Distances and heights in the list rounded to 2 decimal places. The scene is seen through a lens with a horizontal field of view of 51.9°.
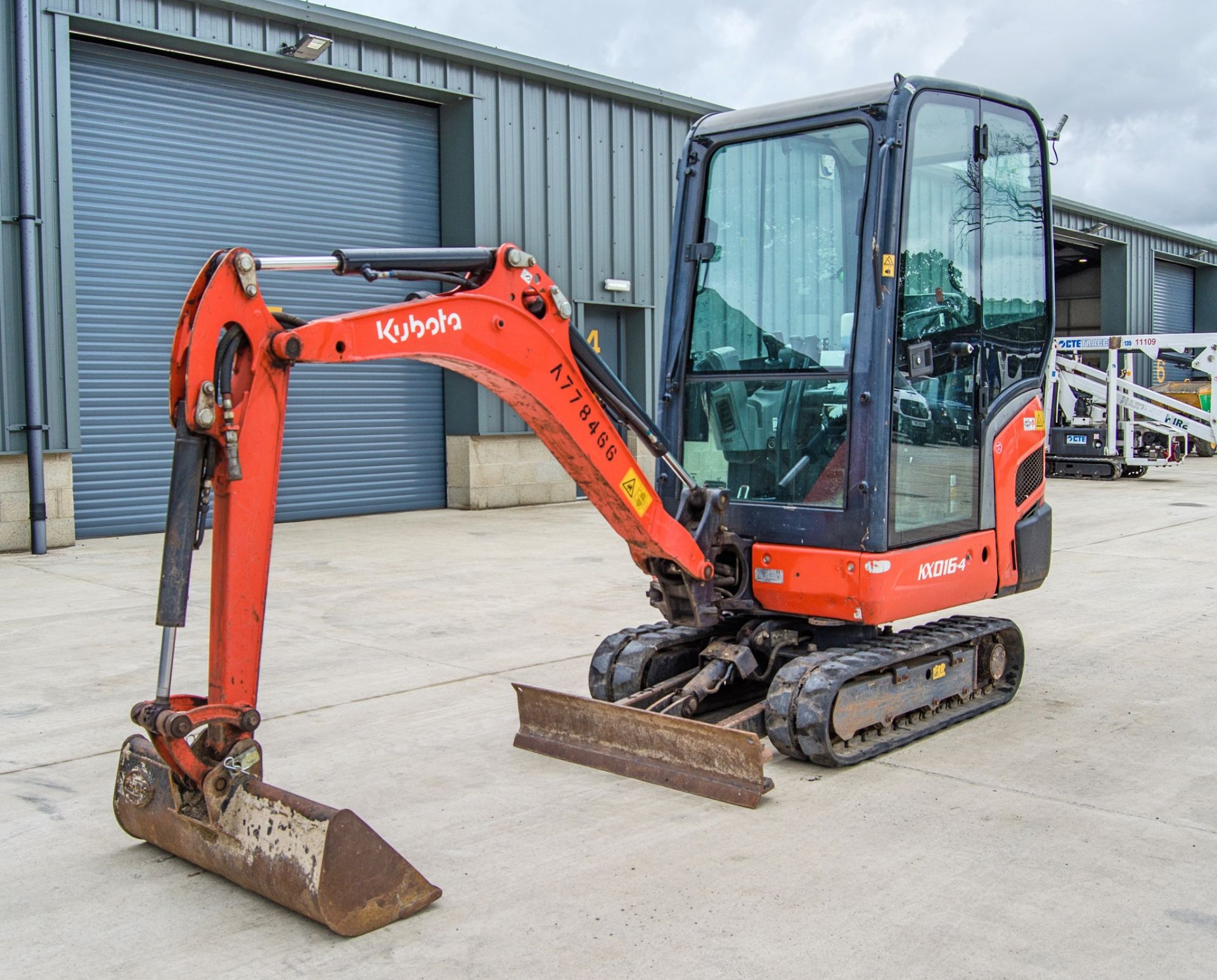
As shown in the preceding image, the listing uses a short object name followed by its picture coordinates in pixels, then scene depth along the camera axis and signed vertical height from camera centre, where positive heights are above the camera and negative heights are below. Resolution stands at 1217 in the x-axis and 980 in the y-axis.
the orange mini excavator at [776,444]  4.14 +0.00
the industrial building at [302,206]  12.15 +2.87
